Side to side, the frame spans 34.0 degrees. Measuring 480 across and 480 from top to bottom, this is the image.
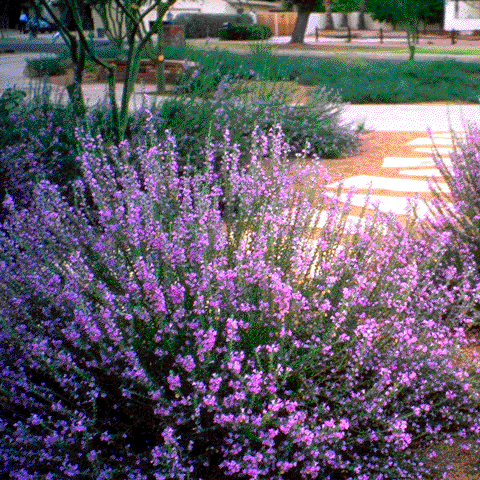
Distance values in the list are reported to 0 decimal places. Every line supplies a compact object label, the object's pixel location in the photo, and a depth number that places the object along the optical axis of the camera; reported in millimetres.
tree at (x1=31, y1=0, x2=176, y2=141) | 6402
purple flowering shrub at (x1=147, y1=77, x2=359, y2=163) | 6770
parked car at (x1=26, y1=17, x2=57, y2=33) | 53125
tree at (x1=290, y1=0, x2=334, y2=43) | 38812
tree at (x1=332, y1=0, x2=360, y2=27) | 52562
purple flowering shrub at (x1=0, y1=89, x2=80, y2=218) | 5160
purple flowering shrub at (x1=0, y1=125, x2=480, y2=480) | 2221
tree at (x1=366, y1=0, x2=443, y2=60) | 24953
